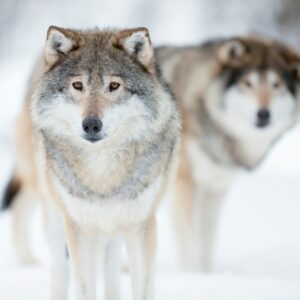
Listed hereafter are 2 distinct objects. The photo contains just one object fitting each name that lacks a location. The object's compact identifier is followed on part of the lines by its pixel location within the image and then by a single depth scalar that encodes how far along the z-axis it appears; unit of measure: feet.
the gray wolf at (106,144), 24.59
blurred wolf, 41.09
